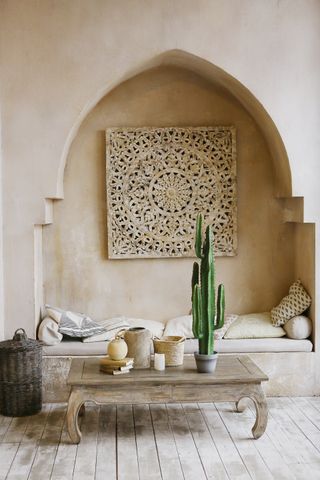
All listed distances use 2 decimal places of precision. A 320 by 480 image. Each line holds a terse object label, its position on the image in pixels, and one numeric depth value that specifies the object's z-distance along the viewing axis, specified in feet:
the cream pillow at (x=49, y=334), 17.22
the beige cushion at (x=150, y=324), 18.07
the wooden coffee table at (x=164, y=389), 14.14
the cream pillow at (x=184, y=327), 17.80
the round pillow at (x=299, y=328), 17.57
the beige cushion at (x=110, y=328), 17.52
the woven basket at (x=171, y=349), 14.99
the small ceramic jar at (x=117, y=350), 14.60
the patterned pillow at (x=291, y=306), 17.88
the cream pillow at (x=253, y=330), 17.72
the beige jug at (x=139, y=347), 14.92
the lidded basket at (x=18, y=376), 15.97
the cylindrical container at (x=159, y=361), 14.75
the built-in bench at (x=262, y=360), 17.15
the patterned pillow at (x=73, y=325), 17.47
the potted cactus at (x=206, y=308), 14.52
